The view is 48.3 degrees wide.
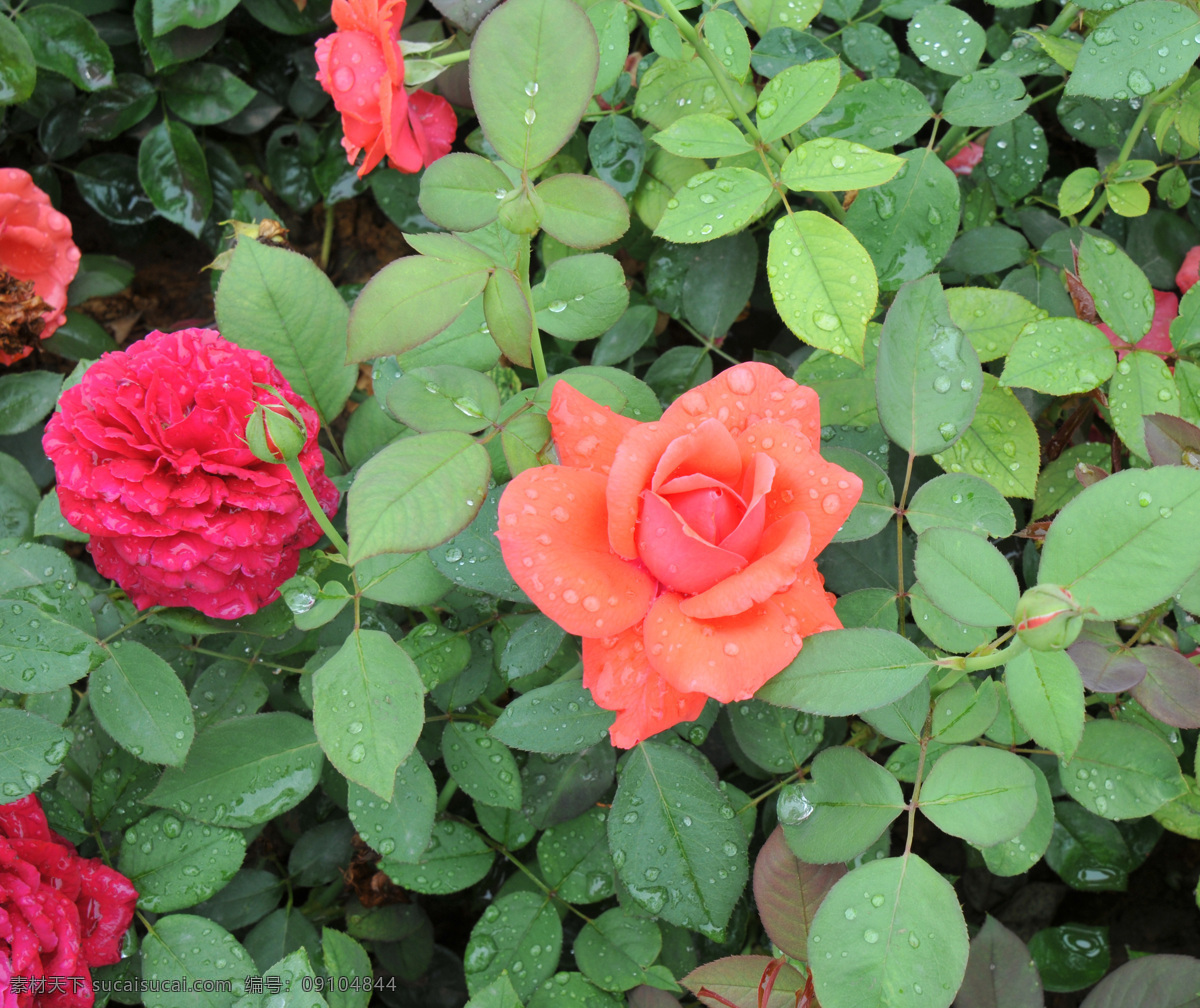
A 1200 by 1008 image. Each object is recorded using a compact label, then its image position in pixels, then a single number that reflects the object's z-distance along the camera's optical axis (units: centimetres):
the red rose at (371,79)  49
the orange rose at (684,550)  35
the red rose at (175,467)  44
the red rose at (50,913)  43
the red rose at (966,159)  60
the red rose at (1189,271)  56
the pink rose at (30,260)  62
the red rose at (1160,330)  51
